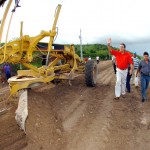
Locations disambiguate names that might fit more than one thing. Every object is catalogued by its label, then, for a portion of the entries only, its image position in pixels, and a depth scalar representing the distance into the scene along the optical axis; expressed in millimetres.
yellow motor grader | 3735
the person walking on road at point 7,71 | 9722
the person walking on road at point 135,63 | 6027
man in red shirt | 4705
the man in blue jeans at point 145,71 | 4720
